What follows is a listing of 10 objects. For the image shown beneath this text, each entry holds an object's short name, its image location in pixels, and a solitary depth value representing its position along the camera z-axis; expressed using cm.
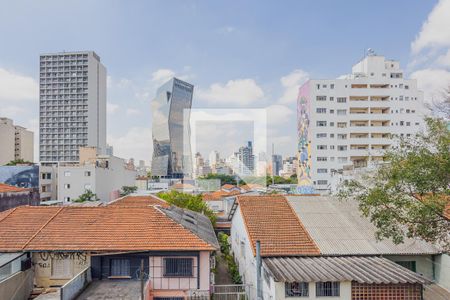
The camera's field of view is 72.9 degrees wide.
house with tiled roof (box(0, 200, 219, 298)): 1130
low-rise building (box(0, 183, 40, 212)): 2267
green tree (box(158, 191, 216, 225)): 2380
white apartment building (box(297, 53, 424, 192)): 4831
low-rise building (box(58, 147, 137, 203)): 4316
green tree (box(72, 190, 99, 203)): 3734
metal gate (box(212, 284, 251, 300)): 1195
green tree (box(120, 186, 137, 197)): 4992
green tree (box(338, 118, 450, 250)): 898
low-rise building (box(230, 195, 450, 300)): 991
